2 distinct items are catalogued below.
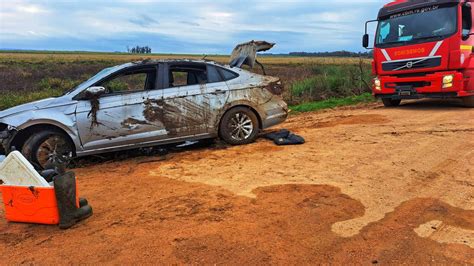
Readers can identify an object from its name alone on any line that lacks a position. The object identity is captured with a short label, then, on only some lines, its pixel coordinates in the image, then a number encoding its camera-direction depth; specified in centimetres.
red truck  962
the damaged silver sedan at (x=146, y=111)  624
